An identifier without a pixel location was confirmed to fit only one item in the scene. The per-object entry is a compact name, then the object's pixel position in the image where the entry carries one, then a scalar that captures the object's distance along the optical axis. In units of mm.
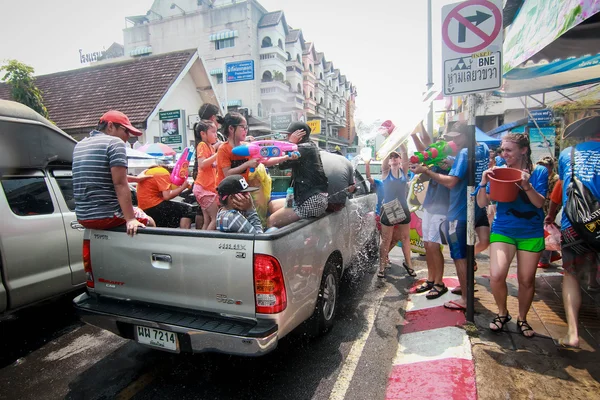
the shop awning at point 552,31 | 3391
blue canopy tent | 7232
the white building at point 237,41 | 35469
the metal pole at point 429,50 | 15812
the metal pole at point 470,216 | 3510
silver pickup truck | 2467
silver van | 3430
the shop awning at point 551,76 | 5531
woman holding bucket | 3111
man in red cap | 3080
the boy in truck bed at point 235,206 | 2882
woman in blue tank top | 5137
